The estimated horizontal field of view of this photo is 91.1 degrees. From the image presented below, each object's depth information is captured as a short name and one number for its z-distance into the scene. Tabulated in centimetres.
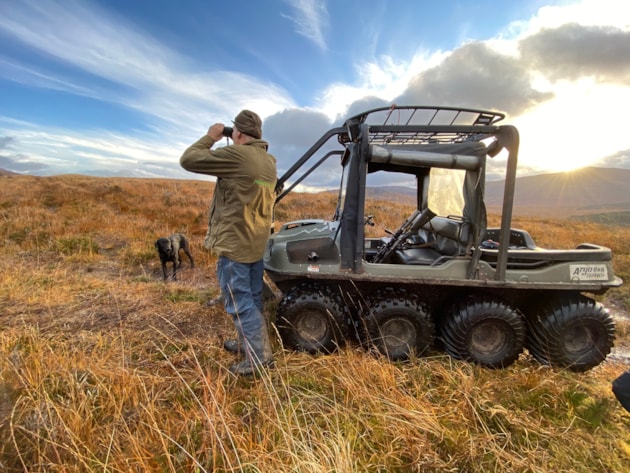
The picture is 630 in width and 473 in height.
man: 271
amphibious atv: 317
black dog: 643
